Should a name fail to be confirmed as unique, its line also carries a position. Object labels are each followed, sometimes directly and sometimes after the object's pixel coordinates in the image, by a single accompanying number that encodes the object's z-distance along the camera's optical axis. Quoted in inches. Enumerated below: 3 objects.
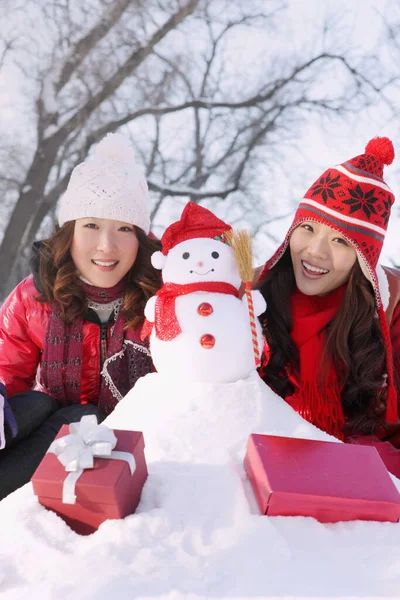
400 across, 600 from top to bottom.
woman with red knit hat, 59.7
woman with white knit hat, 63.0
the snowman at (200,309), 49.1
